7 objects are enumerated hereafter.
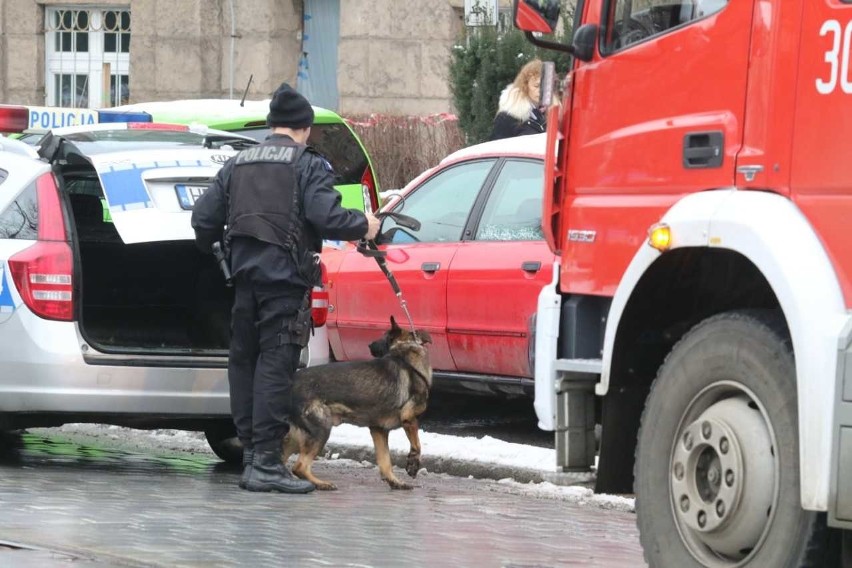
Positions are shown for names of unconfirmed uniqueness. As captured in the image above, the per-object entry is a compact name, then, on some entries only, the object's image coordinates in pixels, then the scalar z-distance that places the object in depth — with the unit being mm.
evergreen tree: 32812
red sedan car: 19500
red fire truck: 9977
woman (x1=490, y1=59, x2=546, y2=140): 24953
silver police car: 17500
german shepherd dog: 17609
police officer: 17031
